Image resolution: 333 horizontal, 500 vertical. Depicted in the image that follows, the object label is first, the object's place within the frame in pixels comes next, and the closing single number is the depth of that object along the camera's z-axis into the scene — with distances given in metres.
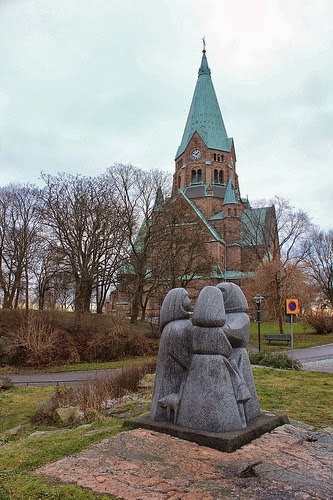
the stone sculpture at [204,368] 5.52
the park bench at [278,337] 26.62
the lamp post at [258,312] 21.53
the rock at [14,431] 8.14
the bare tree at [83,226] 28.97
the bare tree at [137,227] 31.69
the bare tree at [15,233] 34.84
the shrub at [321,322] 33.25
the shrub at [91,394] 9.50
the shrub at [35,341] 20.36
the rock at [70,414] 8.80
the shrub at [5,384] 14.13
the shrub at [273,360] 15.30
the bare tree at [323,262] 48.72
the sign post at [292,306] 16.84
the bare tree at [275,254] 33.03
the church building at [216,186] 52.41
